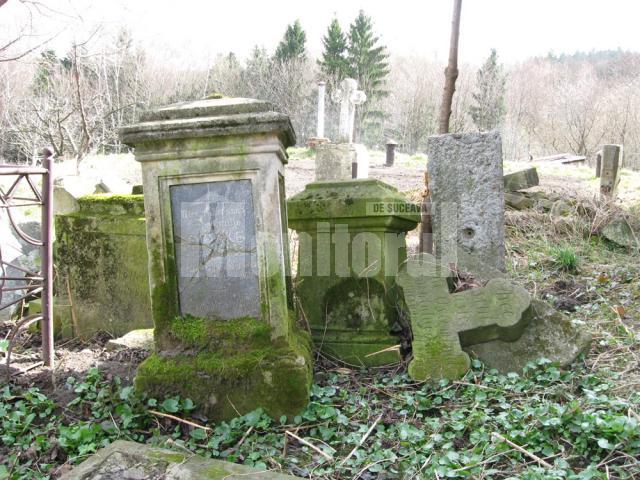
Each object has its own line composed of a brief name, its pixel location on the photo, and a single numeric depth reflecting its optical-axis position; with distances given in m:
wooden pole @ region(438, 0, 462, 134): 5.07
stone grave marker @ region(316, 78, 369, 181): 11.22
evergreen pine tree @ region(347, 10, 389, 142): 35.16
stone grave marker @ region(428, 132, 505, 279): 4.44
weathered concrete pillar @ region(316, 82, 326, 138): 18.59
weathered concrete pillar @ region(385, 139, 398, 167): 18.39
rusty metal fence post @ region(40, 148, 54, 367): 3.16
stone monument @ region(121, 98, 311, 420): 2.60
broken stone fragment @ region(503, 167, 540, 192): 7.63
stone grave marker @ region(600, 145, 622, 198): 7.51
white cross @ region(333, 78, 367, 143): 13.70
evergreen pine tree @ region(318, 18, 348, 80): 35.47
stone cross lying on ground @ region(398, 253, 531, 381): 2.86
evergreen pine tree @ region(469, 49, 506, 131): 32.91
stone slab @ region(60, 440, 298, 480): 1.79
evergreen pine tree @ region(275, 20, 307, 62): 36.19
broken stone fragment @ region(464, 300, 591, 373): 2.81
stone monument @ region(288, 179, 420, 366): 3.28
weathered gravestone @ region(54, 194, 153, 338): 4.05
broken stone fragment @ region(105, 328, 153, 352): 3.47
